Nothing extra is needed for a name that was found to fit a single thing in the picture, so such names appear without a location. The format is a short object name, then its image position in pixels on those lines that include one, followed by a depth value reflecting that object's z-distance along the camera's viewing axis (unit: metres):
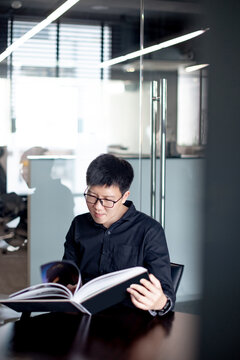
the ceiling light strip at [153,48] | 3.05
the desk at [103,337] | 1.28
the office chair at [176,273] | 1.79
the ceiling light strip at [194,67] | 3.18
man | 1.83
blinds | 2.90
